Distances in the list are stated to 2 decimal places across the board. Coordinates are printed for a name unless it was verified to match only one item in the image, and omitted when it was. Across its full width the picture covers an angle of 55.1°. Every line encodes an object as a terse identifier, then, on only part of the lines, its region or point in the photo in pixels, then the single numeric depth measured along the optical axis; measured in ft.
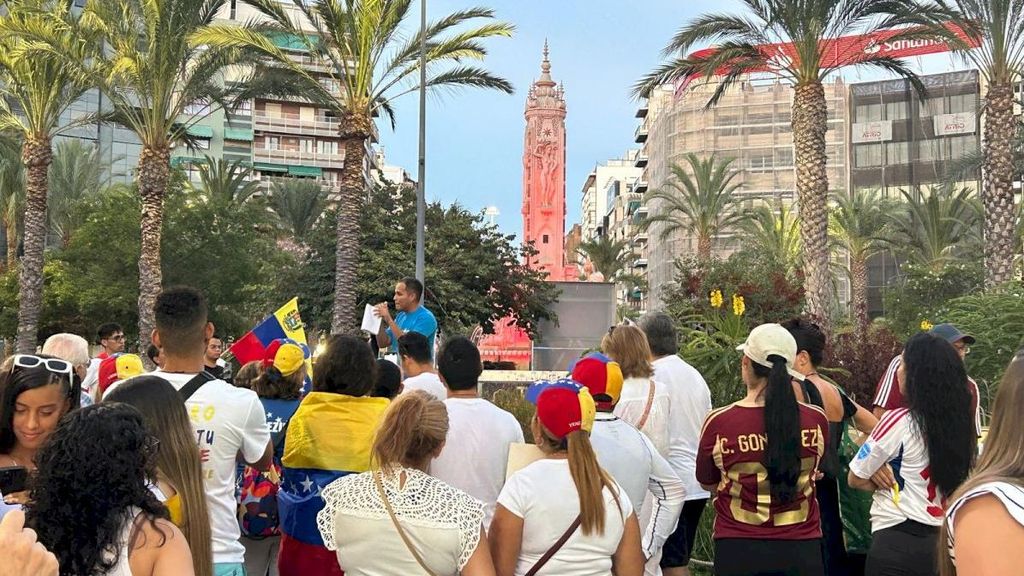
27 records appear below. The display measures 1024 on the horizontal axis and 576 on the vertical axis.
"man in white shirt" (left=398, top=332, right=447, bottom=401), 17.28
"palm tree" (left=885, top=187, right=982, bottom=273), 131.75
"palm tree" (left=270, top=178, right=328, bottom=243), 168.76
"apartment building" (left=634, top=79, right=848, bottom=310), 197.36
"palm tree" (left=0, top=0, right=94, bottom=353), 61.77
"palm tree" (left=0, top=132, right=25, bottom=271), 122.01
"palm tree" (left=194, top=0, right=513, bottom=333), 60.64
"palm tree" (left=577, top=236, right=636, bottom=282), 185.37
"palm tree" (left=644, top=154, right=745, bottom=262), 134.31
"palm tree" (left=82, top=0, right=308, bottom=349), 62.69
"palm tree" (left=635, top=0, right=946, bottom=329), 59.31
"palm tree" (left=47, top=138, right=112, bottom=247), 135.54
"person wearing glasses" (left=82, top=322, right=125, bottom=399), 29.25
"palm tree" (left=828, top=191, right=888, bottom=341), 139.23
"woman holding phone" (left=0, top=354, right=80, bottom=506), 9.87
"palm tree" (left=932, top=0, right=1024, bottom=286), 58.44
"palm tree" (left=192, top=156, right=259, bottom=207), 137.69
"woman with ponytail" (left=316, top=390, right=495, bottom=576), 10.27
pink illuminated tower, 177.17
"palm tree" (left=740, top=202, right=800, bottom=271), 146.51
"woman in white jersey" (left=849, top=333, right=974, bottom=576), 12.39
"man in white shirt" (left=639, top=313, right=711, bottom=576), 17.19
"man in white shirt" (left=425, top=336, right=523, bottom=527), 13.50
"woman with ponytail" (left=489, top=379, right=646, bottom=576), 10.82
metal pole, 61.46
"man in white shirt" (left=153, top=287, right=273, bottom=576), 11.46
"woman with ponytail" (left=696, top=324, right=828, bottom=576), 13.03
